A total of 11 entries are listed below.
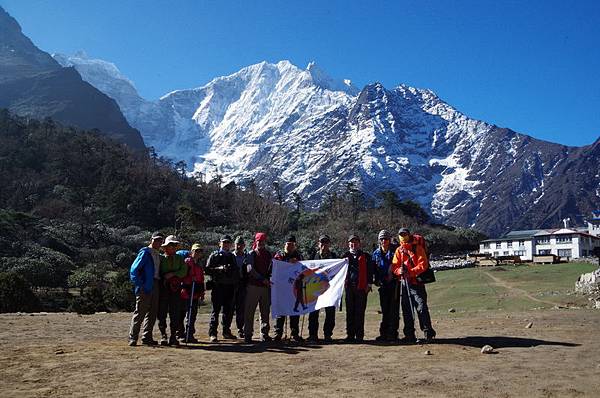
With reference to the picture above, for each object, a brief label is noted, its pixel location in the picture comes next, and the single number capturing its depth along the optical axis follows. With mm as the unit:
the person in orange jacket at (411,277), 8492
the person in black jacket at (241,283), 9344
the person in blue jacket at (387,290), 8992
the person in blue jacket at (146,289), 8281
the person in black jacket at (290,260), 9227
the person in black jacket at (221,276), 9406
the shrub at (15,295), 17391
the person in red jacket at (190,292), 8883
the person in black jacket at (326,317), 9188
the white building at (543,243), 78250
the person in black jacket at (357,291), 9047
